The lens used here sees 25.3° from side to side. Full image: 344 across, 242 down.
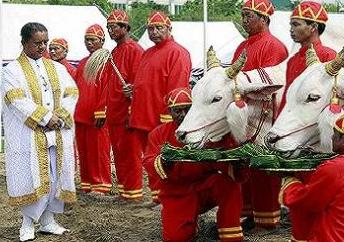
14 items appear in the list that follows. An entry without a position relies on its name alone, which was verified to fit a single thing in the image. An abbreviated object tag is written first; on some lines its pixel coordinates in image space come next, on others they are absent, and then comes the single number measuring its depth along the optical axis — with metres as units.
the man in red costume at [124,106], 8.34
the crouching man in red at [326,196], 4.02
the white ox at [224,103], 5.24
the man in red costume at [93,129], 8.70
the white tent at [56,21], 15.47
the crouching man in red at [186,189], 5.64
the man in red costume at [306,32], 5.37
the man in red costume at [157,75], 7.52
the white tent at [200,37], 18.70
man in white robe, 6.36
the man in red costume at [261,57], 5.96
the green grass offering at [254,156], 4.51
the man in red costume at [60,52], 9.63
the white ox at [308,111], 4.63
